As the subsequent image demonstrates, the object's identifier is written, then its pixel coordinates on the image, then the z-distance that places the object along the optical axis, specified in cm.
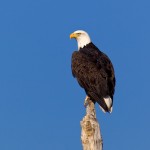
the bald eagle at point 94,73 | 2262
